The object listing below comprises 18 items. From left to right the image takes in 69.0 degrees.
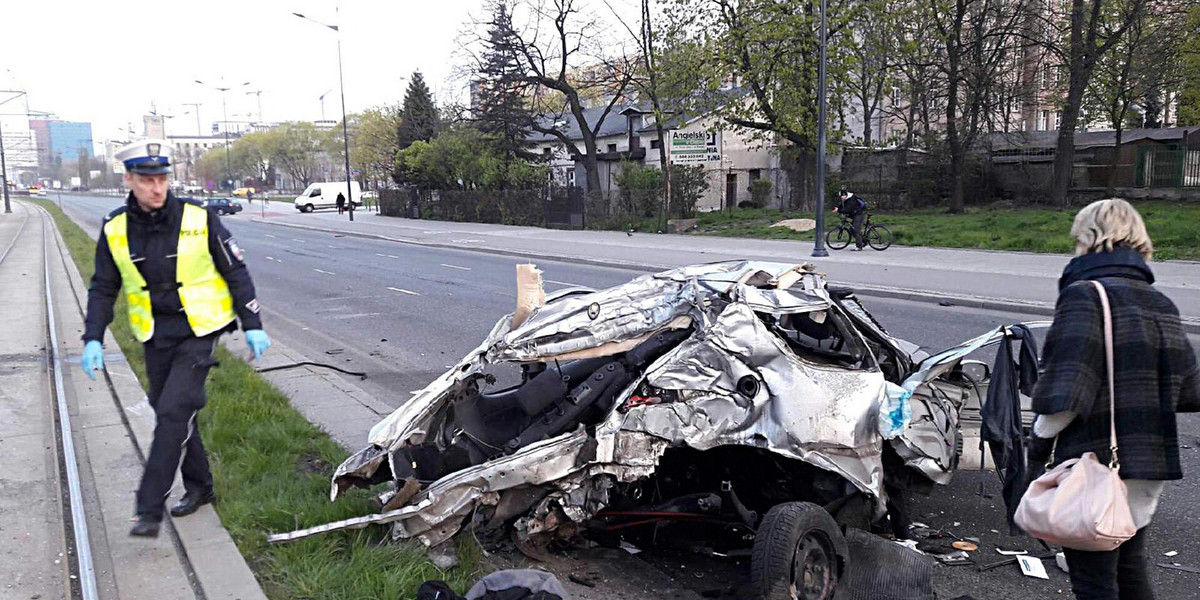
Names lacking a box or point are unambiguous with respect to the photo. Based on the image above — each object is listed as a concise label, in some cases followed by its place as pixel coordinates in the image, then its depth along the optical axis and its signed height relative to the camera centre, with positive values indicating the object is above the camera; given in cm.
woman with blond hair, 287 -61
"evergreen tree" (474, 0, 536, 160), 3768 +496
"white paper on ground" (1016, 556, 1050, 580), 408 -176
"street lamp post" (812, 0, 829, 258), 1919 +77
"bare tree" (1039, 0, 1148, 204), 2750 +480
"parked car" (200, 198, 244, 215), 4768 +18
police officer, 411 -39
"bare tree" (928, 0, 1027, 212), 2908 +489
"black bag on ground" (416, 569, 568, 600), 337 -150
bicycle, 2109 -94
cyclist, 2073 -31
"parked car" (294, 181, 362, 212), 5819 +84
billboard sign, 2891 +174
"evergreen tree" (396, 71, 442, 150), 5134 +535
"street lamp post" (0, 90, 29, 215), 5044 +167
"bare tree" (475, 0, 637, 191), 3716 +604
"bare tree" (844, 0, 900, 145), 2786 +533
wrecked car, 372 -103
